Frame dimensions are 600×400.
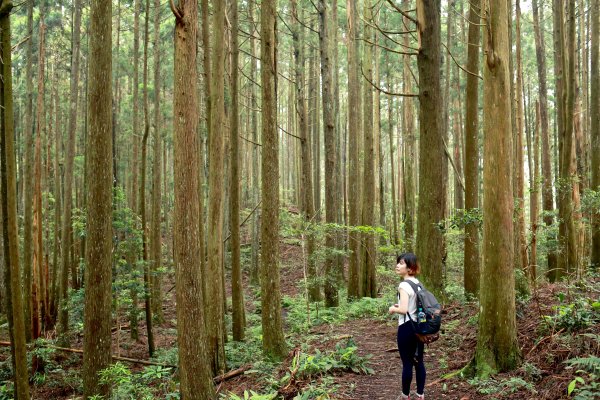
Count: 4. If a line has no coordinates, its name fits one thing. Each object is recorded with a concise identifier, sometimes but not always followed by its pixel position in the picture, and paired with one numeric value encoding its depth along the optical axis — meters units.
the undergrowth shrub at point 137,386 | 6.44
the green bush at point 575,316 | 5.23
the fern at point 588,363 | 4.11
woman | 4.50
